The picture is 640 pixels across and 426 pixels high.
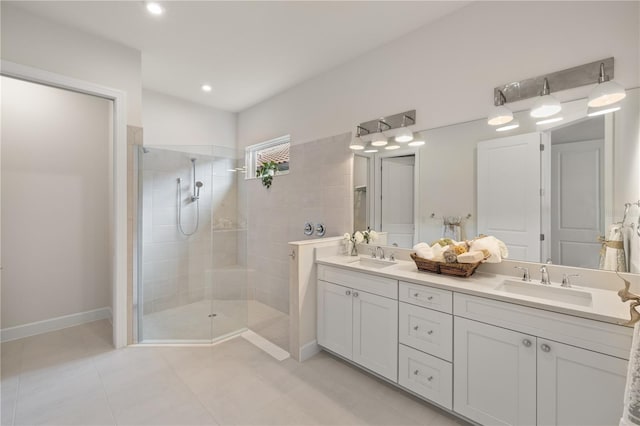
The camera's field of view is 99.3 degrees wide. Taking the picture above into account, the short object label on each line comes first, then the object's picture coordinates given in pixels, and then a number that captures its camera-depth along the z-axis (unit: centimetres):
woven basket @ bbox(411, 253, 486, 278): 181
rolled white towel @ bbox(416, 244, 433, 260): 198
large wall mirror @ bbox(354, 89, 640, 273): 153
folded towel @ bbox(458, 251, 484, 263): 176
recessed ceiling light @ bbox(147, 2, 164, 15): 206
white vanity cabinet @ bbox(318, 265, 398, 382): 196
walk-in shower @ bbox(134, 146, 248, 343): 280
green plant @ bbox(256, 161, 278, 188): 373
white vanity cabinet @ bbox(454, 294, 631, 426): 122
